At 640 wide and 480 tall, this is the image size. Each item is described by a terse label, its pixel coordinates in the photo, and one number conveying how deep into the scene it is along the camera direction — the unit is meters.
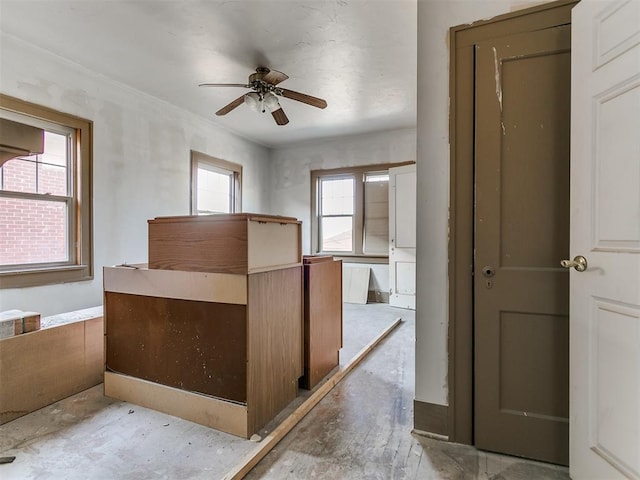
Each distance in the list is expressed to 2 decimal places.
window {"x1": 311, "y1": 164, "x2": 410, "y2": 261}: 5.67
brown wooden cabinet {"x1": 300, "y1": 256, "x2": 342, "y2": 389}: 2.31
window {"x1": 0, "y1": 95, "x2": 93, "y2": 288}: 2.87
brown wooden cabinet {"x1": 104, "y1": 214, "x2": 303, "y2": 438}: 1.76
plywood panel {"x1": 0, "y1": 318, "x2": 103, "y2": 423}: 1.94
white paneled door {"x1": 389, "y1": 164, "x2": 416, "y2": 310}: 5.01
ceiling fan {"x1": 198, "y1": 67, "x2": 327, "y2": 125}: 2.99
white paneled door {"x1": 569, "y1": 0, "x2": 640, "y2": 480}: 1.20
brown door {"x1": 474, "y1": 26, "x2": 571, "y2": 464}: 1.57
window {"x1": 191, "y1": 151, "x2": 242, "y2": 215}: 4.73
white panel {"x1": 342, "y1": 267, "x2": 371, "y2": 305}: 5.48
